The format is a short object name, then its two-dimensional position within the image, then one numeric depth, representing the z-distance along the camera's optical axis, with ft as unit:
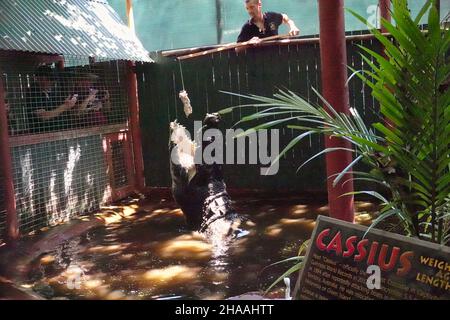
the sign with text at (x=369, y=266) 5.32
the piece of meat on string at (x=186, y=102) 16.00
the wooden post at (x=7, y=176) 14.65
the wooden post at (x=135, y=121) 21.69
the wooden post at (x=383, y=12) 15.99
